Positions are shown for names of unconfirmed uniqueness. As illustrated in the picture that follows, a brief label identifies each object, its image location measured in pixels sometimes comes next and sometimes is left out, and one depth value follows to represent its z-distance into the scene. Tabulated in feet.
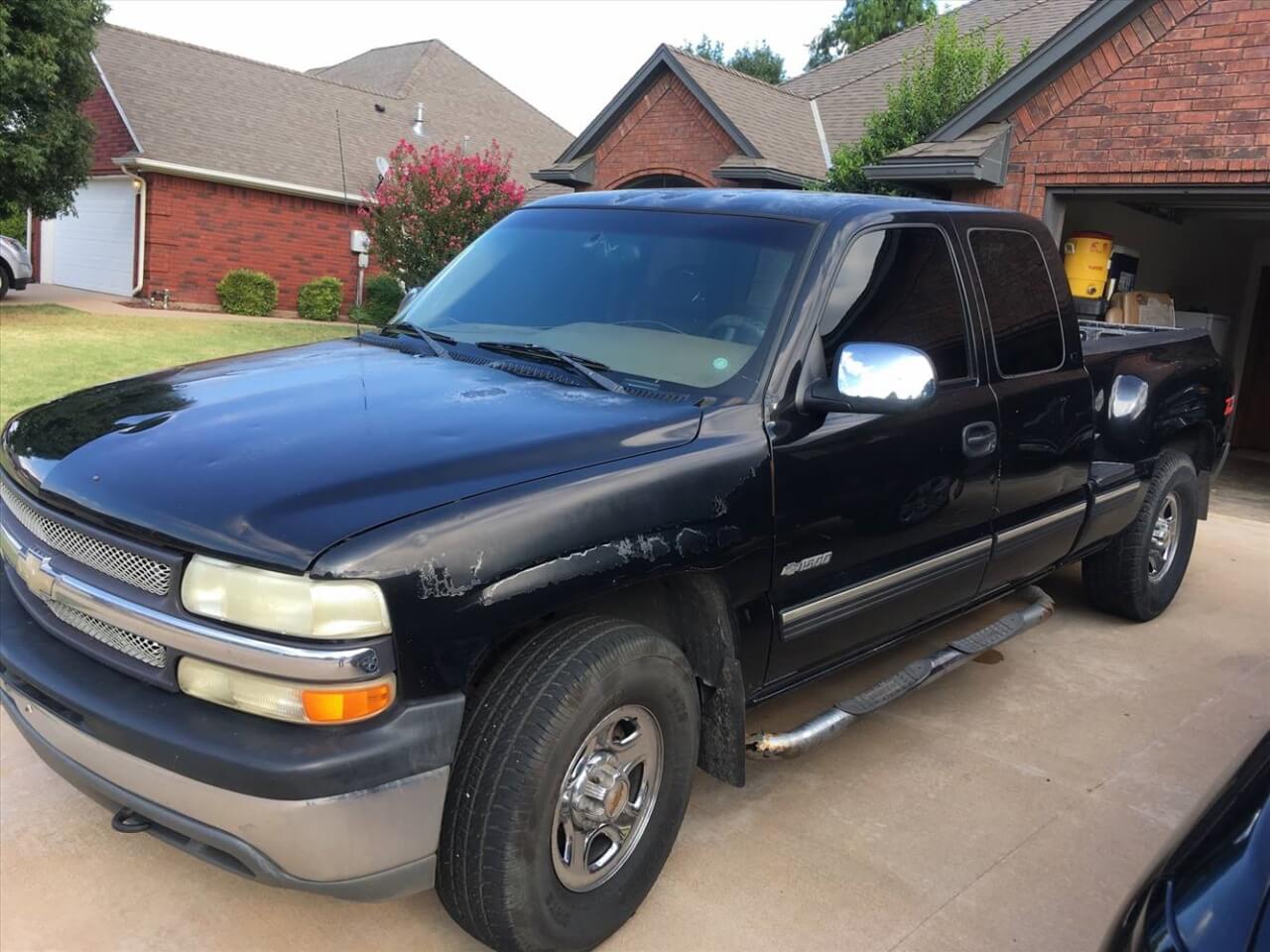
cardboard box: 37.76
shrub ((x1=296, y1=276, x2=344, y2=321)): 77.92
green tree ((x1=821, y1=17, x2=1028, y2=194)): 40.04
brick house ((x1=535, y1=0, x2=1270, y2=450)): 28.58
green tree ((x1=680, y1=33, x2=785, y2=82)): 180.60
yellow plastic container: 35.99
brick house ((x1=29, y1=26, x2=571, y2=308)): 74.49
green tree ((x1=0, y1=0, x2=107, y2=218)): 55.21
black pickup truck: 7.21
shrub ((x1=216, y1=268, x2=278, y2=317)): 74.90
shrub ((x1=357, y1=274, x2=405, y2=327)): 72.08
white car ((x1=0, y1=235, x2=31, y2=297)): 62.95
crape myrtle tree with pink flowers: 54.39
